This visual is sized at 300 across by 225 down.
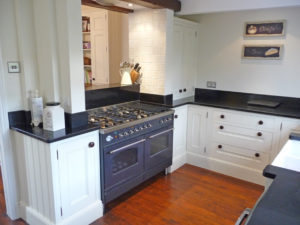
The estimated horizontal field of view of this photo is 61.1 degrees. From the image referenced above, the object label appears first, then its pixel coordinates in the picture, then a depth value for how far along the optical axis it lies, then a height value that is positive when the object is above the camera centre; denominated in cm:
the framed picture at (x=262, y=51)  328 +18
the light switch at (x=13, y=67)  217 -4
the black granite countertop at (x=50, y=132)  197 -56
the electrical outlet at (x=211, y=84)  385 -29
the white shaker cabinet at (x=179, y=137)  342 -100
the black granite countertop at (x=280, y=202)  103 -61
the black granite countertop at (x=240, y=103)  304 -51
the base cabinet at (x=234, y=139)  303 -95
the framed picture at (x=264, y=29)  321 +47
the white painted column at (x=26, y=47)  214 +13
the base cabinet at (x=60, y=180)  205 -99
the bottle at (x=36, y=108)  223 -40
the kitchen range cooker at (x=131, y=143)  243 -83
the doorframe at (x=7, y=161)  217 -88
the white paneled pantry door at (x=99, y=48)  410 +25
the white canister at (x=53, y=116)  208 -44
